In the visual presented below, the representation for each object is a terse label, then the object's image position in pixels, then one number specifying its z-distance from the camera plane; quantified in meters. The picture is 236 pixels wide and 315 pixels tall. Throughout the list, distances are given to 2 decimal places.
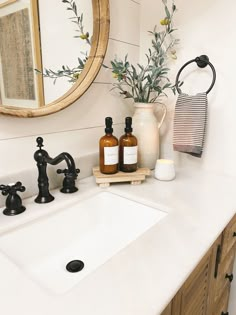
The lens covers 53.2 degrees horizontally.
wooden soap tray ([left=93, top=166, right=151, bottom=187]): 0.92
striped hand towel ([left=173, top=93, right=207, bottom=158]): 0.99
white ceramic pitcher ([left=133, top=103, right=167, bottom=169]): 1.05
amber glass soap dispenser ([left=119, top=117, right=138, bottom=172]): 0.95
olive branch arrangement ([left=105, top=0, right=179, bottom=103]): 1.01
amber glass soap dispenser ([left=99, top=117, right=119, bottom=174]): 0.91
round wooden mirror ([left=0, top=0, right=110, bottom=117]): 0.90
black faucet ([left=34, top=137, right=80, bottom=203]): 0.71
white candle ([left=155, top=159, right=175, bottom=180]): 0.97
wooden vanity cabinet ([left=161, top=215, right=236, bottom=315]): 0.58
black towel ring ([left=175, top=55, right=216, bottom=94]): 0.98
